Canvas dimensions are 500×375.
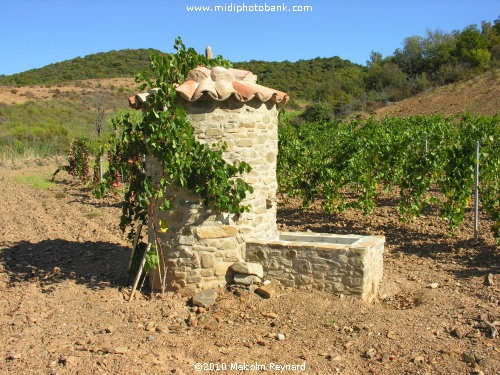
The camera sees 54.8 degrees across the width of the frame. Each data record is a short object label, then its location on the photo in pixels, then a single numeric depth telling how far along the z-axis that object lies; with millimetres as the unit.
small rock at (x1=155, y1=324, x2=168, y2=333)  5127
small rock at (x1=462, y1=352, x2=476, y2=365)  4285
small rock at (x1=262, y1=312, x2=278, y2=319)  5348
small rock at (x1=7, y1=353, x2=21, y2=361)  4379
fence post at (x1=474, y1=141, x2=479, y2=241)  7918
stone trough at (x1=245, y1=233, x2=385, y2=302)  5547
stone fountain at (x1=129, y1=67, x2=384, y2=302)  5621
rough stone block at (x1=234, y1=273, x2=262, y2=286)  5855
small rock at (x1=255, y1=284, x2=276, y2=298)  5707
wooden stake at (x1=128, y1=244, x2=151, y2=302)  5891
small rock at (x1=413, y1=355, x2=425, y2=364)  4336
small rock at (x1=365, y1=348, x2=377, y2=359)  4473
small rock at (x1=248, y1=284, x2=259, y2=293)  5848
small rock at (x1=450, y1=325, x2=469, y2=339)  4809
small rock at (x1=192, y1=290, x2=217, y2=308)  5625
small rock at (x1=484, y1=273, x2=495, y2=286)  6232
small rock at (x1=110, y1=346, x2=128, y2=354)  4480
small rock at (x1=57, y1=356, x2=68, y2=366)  4254
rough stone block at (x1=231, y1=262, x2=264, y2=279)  5848
